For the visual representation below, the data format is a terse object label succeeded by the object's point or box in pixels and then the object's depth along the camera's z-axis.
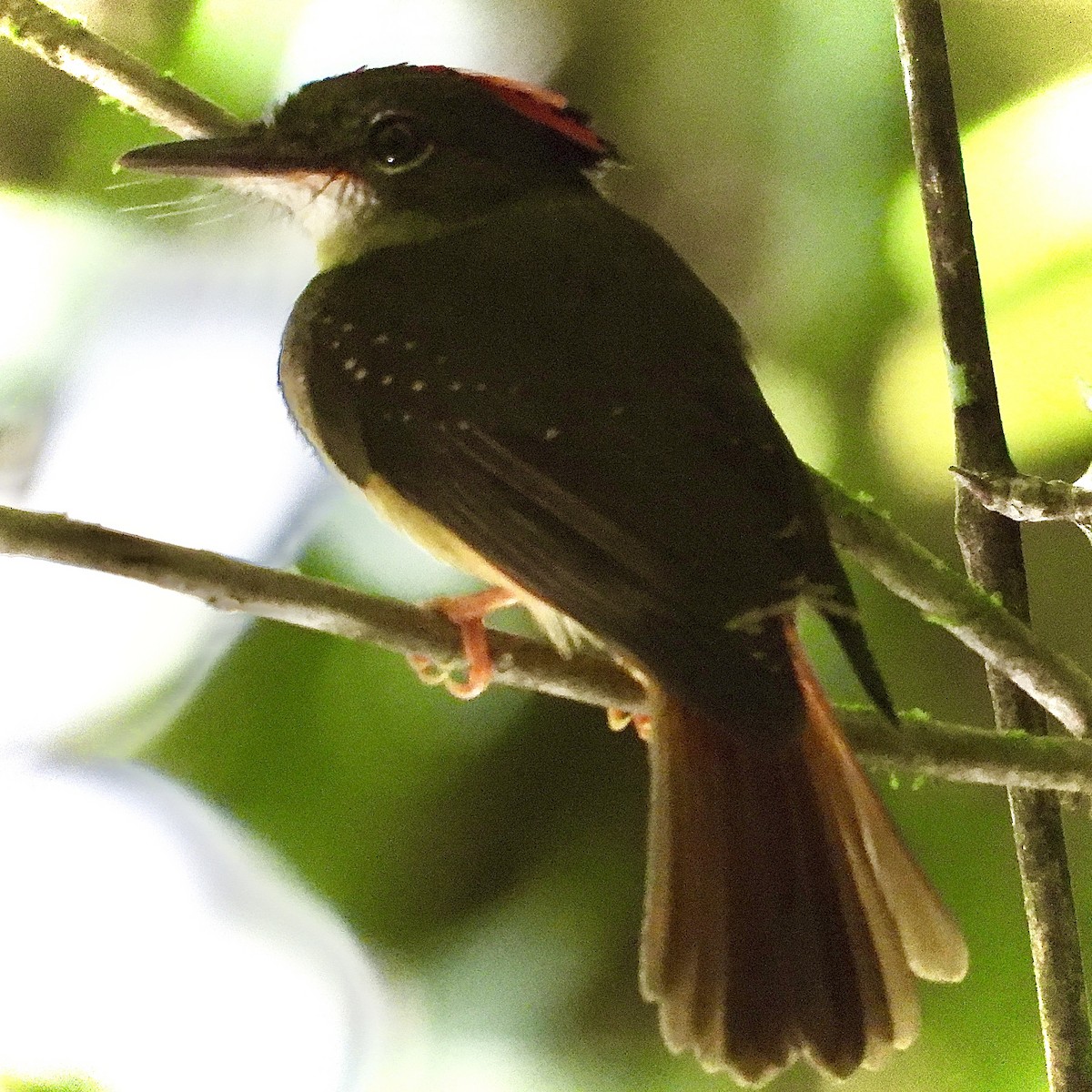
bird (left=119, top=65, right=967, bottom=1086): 4.22
